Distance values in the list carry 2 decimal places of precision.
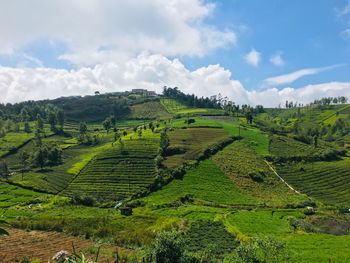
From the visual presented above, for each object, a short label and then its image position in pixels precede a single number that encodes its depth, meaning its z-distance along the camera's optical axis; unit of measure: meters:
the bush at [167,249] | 46.94
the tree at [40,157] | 150.38
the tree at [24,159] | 149.62
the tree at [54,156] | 153.50
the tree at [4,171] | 139.12
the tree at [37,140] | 175.25
